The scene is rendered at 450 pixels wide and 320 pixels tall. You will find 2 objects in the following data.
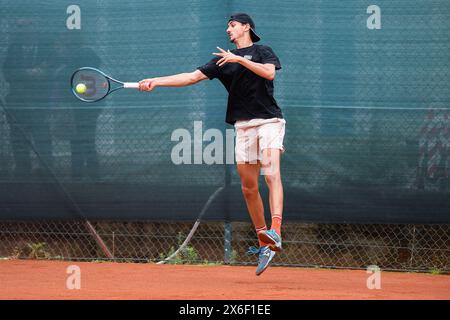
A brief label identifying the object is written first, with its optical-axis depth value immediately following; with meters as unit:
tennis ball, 14.14
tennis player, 12.93
